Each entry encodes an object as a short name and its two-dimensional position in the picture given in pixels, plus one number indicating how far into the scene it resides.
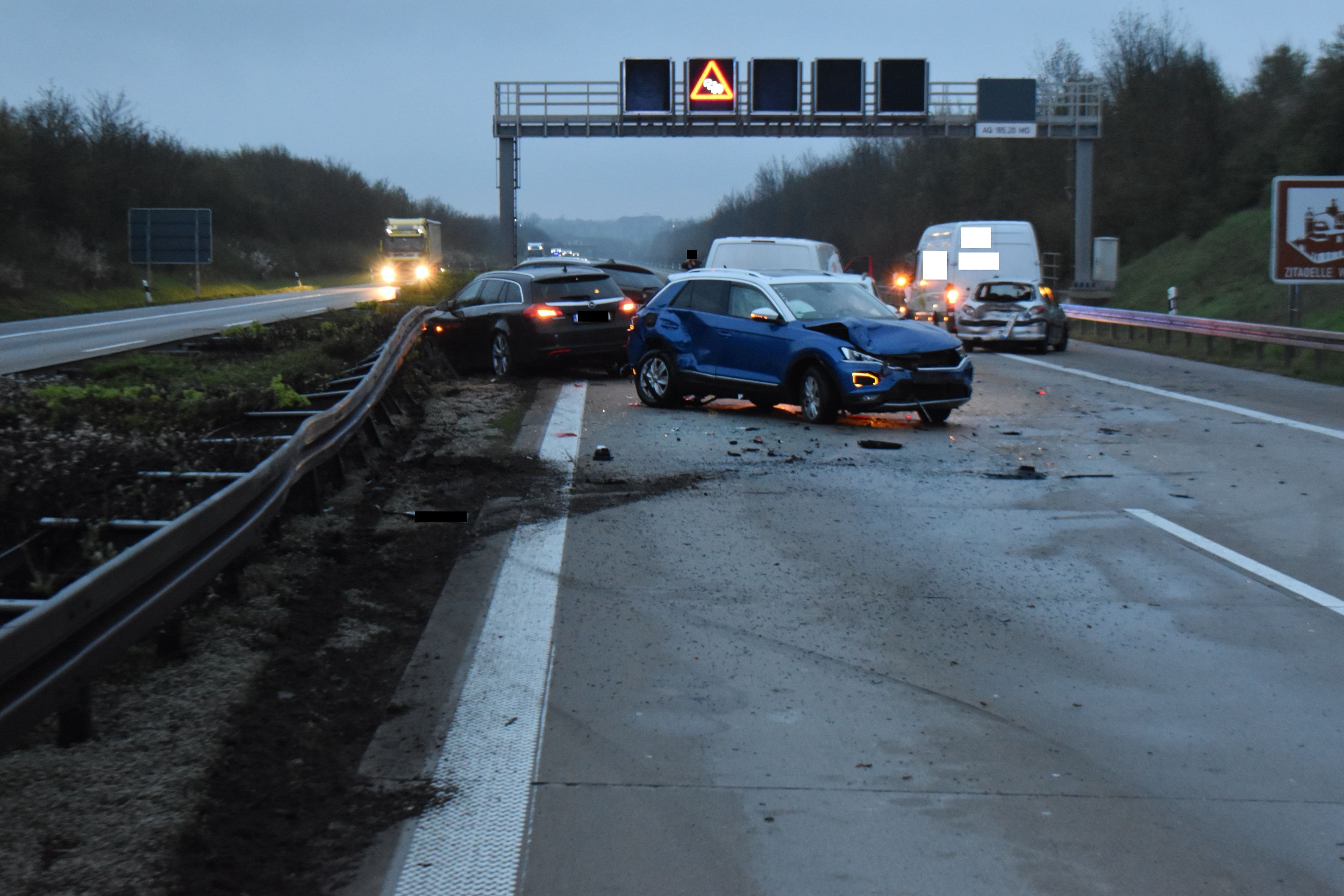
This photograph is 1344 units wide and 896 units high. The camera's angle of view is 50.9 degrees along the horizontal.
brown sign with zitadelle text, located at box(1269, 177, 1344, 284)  24.03
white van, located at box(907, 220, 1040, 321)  26.81
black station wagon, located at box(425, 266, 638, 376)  19.28
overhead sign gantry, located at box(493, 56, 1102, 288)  41.22
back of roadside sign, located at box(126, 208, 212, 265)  52.59
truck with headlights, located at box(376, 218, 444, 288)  63.84
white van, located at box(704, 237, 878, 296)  21.55
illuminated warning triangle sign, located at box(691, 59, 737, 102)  41.09
